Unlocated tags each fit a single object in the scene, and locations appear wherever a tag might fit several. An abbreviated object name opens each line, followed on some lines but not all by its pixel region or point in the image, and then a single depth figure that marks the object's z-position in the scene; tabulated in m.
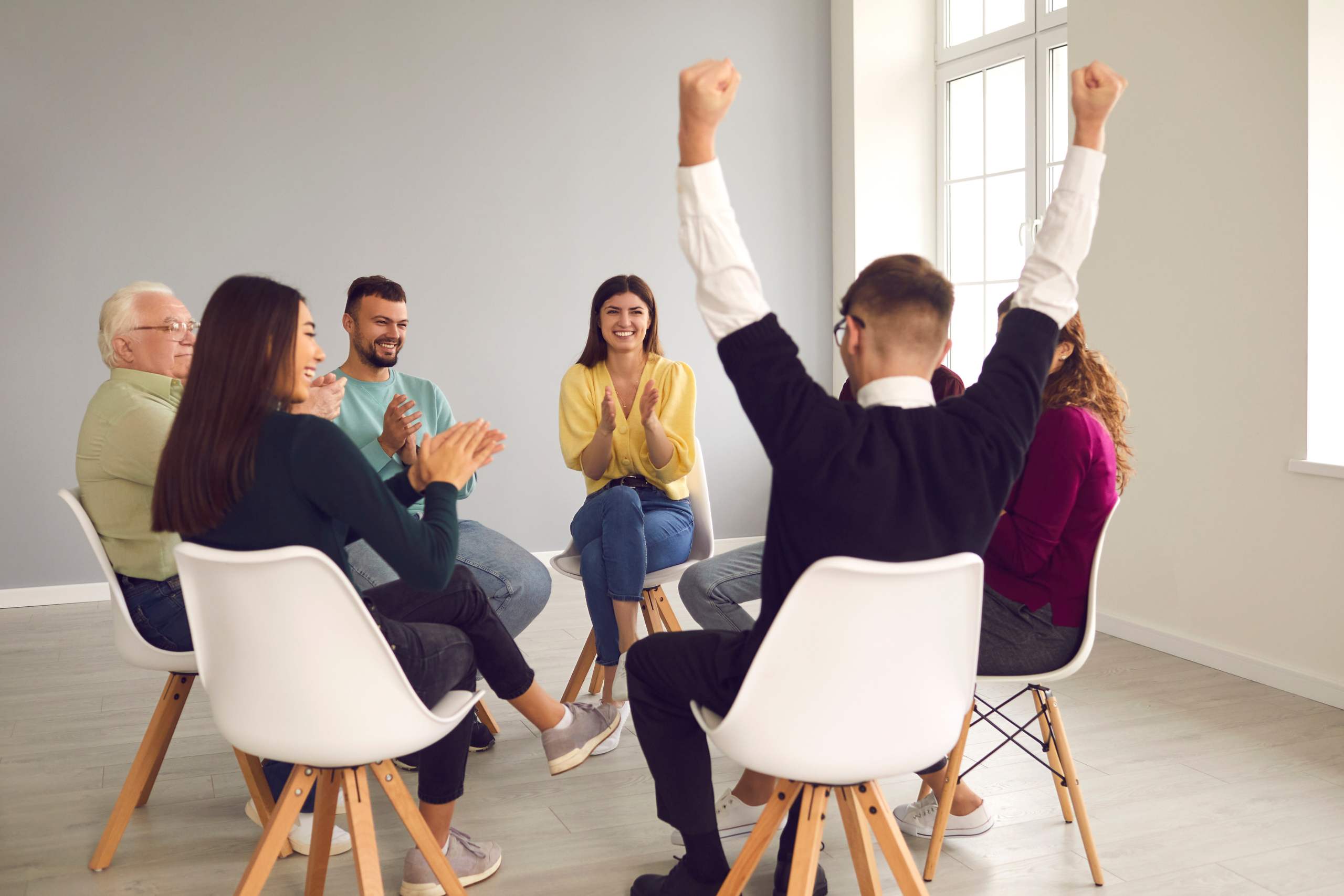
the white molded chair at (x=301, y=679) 1.56
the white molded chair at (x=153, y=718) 2.26
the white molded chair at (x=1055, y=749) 2.09
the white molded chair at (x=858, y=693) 1.43
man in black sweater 1.45
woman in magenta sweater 2.07
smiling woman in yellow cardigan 3.02
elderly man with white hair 2.29
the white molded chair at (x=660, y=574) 3.10
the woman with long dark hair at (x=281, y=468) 1.66
